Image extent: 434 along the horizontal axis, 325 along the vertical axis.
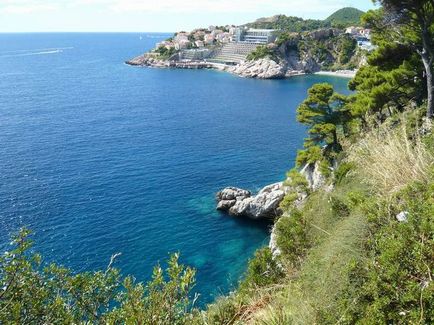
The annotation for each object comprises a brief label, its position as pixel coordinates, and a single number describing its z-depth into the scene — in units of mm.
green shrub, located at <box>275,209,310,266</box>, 12362
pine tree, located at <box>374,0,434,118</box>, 15656
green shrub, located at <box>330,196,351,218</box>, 10797
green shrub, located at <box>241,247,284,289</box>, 11266
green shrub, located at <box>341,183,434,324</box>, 5203
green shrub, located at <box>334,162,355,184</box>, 14242
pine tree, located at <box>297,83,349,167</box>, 25734
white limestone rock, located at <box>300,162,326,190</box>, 24531
